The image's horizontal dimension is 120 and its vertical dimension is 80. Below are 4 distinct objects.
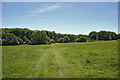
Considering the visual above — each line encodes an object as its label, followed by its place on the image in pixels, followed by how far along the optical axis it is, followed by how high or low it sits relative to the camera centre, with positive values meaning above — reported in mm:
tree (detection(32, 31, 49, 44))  80644 +1599
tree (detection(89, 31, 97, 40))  112900 +4690
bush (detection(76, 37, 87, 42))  108625 +897
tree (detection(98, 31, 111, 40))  103875 +4308
